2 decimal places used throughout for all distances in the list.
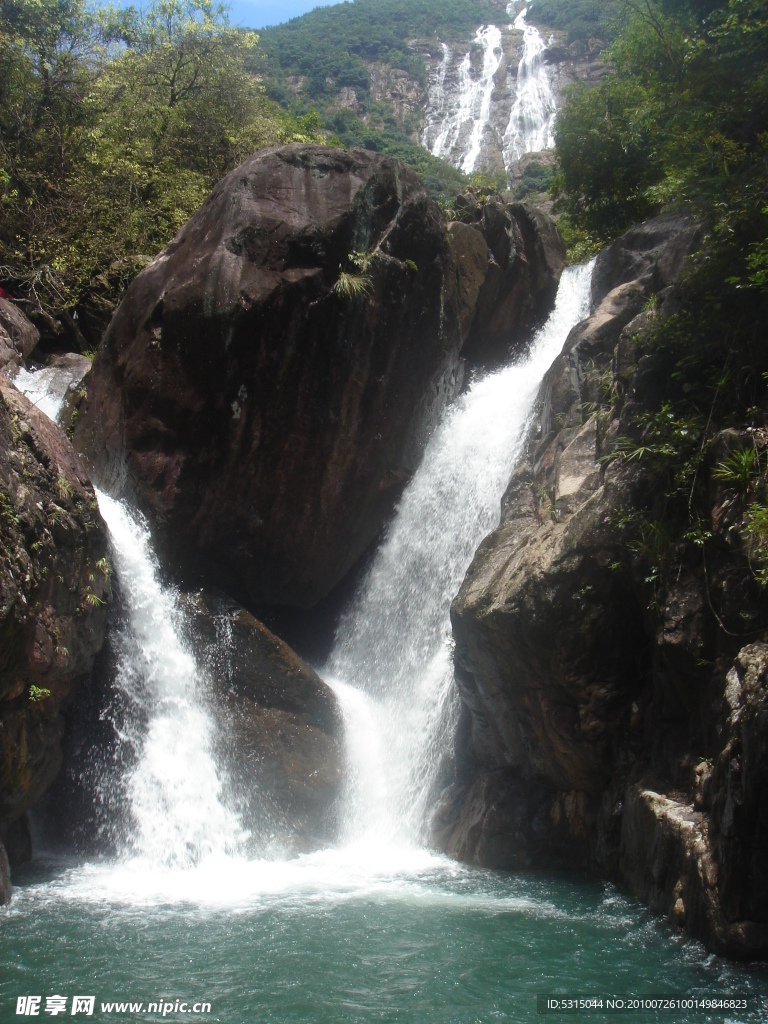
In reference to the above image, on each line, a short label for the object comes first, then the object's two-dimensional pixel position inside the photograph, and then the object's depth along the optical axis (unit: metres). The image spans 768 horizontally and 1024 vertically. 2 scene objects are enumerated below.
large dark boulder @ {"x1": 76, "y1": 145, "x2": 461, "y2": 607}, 12.54
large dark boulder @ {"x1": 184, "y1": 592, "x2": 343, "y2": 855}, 11.09
